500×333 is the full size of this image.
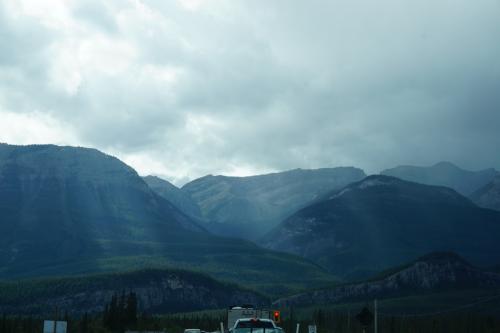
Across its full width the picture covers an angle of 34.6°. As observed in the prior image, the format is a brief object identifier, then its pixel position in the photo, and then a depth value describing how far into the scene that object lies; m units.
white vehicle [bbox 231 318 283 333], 35.66
